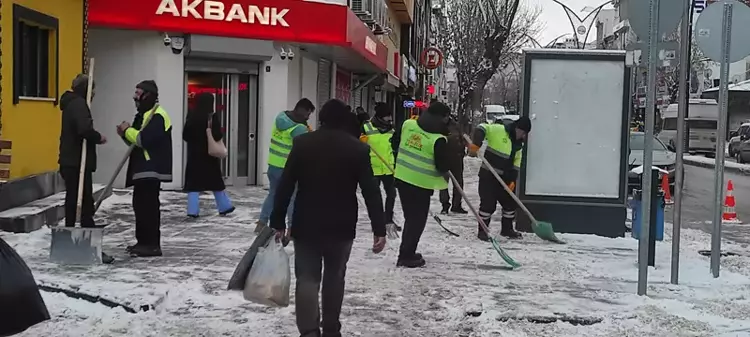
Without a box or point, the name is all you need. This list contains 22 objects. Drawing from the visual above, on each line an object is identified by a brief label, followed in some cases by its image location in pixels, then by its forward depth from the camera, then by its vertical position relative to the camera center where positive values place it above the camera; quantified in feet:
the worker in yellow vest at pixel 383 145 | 38.06 -0.88
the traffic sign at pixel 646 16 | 24.99 +3.21
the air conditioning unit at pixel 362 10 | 73.41 +9.38
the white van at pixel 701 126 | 145.59 +1.04
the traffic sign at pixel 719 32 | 27.55 +3.07
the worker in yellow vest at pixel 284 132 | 33.19 -0.36
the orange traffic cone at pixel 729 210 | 49.71 -4.36
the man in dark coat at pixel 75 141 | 27.99 -0.74
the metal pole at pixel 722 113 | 27.48 +0.60
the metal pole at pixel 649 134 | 24.38 -0.08
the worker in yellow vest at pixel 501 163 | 36.99 -1.46
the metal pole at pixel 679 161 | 26.57 -0.87
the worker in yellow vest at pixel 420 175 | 29.25 -1.60
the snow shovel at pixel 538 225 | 35.73 -3.86
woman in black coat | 38.17 -1.33
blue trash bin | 34.96 -3.27
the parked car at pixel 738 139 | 126.00 -0.85
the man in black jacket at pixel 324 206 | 18.49 -1.70
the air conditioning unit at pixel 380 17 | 84.55 +11.08
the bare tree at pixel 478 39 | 124.88 +13.52
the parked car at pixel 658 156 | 62.90 -1.76
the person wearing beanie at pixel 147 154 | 28.07 -1.09
